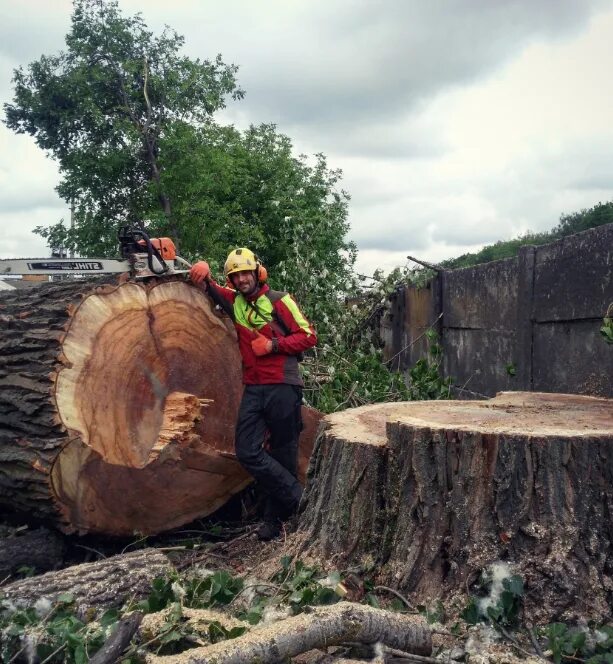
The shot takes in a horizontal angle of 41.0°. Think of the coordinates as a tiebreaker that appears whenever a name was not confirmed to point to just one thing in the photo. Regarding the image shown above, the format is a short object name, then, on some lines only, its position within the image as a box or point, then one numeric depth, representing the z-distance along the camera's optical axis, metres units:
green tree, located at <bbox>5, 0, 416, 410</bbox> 20.38
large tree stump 3.07
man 4.69
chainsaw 4.63
